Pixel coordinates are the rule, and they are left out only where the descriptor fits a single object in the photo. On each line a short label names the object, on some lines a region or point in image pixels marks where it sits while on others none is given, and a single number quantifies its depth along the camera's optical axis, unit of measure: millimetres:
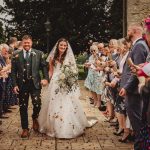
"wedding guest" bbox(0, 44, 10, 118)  5814
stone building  7598
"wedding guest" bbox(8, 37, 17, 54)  7222
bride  4623
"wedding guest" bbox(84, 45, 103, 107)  6816
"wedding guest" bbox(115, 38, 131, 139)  4501
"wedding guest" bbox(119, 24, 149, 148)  3371
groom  4627
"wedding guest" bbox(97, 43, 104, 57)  6675
